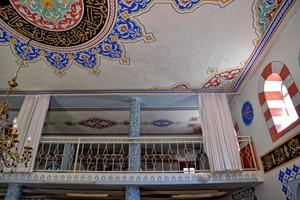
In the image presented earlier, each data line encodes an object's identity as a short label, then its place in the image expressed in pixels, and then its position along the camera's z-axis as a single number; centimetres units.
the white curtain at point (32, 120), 541
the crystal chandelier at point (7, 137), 301
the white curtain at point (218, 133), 506
